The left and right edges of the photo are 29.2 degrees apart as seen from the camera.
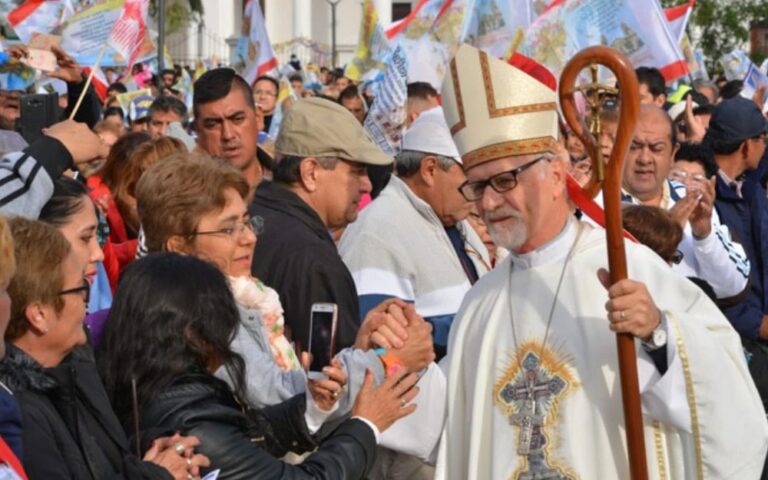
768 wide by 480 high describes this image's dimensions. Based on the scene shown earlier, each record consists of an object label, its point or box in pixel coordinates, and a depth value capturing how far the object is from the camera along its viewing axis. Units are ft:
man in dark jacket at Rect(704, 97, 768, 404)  22.72
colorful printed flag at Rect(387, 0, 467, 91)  39.14
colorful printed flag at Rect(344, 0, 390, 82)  50.57
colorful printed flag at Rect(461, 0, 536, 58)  38.73
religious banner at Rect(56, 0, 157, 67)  31.65
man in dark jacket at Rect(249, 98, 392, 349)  16.90
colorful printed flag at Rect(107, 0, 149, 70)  31.01
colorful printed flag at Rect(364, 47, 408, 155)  29.37
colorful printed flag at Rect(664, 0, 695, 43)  46.24
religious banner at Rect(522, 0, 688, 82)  34.99
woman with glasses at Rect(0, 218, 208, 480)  11.38
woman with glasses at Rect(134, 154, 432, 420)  15.26
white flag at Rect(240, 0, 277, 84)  46.73
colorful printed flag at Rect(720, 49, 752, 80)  57.31
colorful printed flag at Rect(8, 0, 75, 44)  32.81
